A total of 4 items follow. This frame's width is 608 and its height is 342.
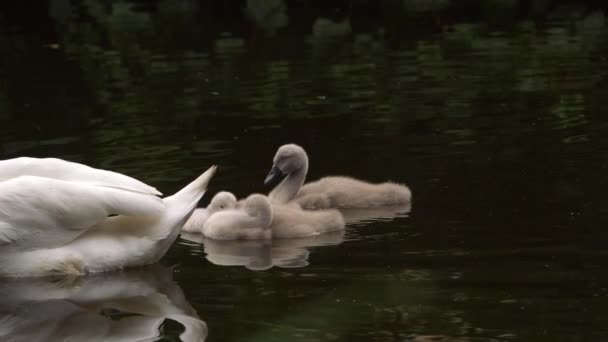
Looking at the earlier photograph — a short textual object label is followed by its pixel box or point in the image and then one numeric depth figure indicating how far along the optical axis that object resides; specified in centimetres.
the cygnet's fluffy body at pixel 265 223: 1695
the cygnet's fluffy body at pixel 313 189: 1850
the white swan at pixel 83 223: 1545
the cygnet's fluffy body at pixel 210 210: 1762
